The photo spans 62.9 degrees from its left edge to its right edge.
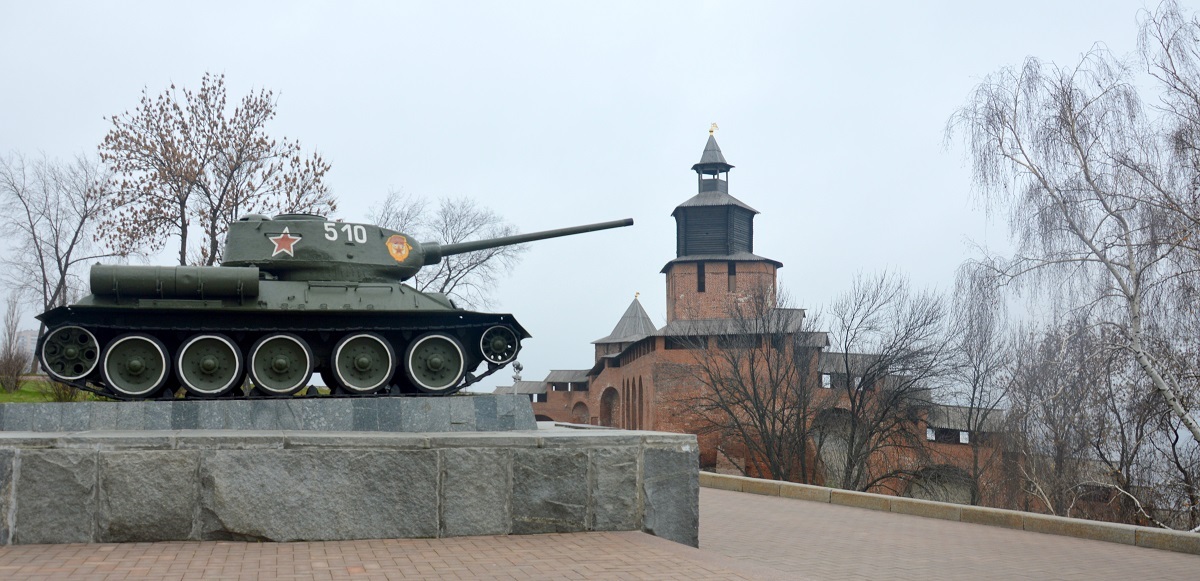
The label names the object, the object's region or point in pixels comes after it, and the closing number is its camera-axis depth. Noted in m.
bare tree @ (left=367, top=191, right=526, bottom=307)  37.22
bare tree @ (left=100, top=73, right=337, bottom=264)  27.98
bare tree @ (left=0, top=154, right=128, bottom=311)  32.84
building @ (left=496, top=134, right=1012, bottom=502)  40.41
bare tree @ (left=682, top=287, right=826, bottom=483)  37.59
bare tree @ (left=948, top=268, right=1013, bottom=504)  32.62
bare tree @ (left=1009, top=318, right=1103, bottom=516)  17.73
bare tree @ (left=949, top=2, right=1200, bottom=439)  15.52
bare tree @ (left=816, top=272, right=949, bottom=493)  35.22
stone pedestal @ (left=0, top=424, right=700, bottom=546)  7.44
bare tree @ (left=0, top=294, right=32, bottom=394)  24.56
